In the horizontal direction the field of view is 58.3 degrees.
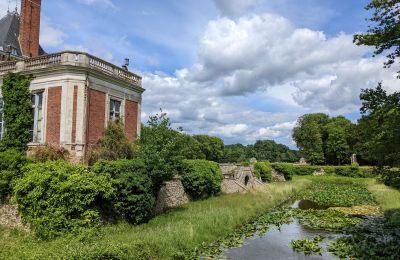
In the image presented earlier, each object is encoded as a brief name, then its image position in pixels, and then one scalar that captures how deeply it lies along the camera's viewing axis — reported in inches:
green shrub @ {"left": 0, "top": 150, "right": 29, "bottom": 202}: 633.0
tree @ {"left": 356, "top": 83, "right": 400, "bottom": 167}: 371.2
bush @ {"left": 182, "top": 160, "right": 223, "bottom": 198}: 995.9
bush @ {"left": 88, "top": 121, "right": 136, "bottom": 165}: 810.2
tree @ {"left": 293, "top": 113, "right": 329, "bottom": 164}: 2805.1
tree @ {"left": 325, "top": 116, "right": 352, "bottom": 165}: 2758.4
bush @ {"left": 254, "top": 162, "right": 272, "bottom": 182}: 1706.4
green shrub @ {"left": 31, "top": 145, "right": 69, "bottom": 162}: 738.2
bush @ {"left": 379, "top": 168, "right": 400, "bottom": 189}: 389.4
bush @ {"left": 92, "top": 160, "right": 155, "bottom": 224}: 634.8
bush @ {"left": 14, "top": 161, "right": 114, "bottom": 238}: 561.6
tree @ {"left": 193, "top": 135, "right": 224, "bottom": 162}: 3120.1
